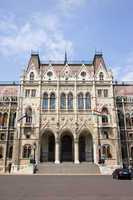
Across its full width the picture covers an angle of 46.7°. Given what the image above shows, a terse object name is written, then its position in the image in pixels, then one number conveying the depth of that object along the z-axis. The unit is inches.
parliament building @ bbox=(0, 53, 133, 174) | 1289.0
